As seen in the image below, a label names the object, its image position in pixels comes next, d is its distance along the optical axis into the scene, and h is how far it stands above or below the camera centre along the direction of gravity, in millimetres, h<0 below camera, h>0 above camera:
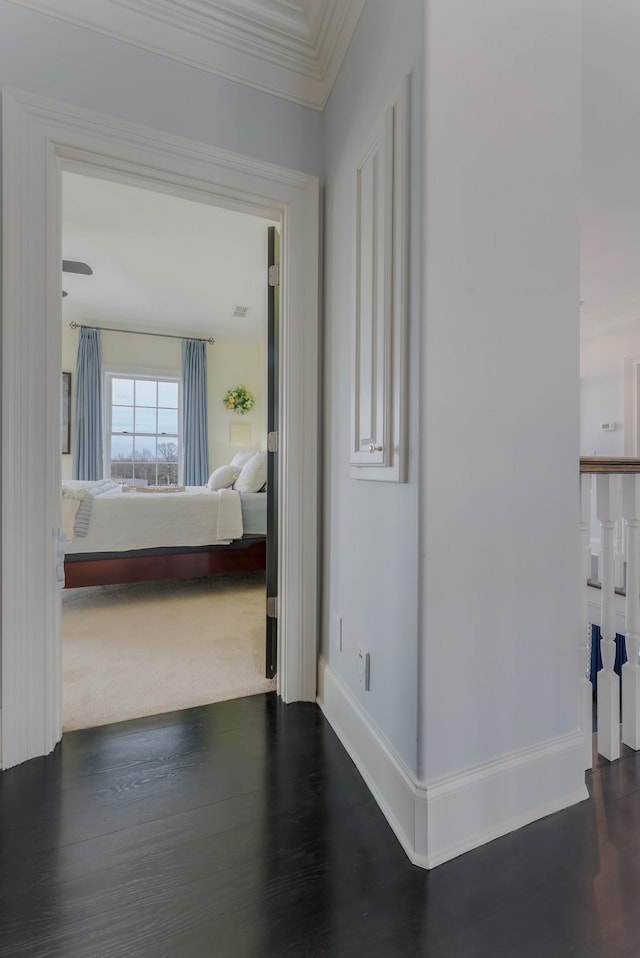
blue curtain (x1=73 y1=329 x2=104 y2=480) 5430 +825
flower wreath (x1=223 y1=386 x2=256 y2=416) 6141 +1074
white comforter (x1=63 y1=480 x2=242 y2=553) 3117 -333
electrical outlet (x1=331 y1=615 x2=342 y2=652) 1711 -615
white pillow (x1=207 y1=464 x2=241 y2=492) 4133 -9
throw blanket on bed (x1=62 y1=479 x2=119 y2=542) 3002 -246
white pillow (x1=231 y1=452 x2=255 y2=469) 4730 +190
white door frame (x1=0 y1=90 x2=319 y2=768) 1461 +474
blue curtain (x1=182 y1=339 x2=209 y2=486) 5906 +865
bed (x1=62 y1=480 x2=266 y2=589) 3066 -430
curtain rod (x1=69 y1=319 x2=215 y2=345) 5402 +1864
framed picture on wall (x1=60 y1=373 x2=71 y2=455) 5348 +760
